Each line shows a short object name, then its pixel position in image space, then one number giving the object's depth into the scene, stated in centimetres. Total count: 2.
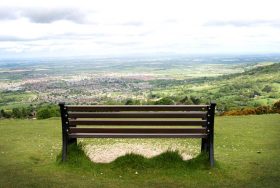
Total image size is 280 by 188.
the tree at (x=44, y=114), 2833
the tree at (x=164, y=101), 3405
